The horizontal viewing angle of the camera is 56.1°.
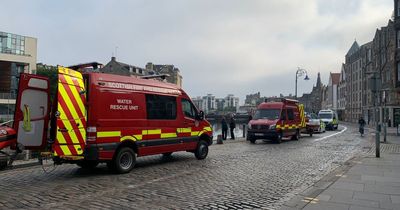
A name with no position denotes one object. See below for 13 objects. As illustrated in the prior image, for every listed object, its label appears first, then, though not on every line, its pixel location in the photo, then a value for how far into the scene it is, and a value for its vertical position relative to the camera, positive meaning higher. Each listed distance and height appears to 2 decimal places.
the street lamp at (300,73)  36.54 +4.53
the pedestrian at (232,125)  25.19 -0.46
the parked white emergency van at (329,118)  40.62 +0.18
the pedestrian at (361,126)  30.78 -0.48
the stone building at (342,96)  102.41 +6.88
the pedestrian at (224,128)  24.30 -0.64
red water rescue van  9.08 -0.06
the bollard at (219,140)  21.15 -1.24
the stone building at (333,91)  118.06 +9.42
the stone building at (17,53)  62.47 +11.08
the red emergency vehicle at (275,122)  21.80 -0.18
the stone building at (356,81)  74.06 +9.16
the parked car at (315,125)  29.66 -0.52
